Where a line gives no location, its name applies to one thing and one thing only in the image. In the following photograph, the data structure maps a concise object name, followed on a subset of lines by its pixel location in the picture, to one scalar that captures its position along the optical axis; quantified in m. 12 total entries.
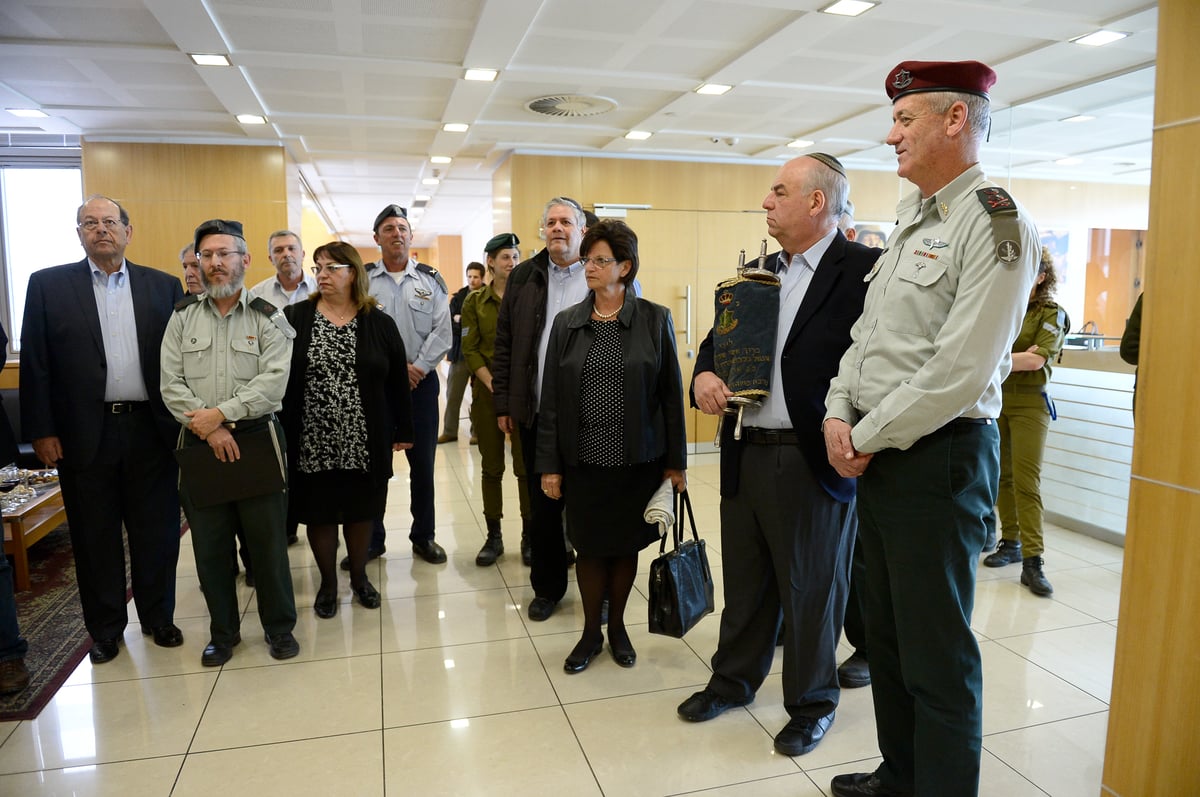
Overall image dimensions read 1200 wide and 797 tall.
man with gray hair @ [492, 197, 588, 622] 3.43
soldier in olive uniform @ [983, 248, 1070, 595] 3.89
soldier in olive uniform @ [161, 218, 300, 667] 2.89
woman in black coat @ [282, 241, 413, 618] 3.29
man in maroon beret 1.65
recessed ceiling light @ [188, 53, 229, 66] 4.62
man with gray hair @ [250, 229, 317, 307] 4.33
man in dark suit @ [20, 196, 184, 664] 2.93
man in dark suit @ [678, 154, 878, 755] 2.24
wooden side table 3.91
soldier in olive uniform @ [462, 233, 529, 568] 4.31
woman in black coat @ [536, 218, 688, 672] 2.79
